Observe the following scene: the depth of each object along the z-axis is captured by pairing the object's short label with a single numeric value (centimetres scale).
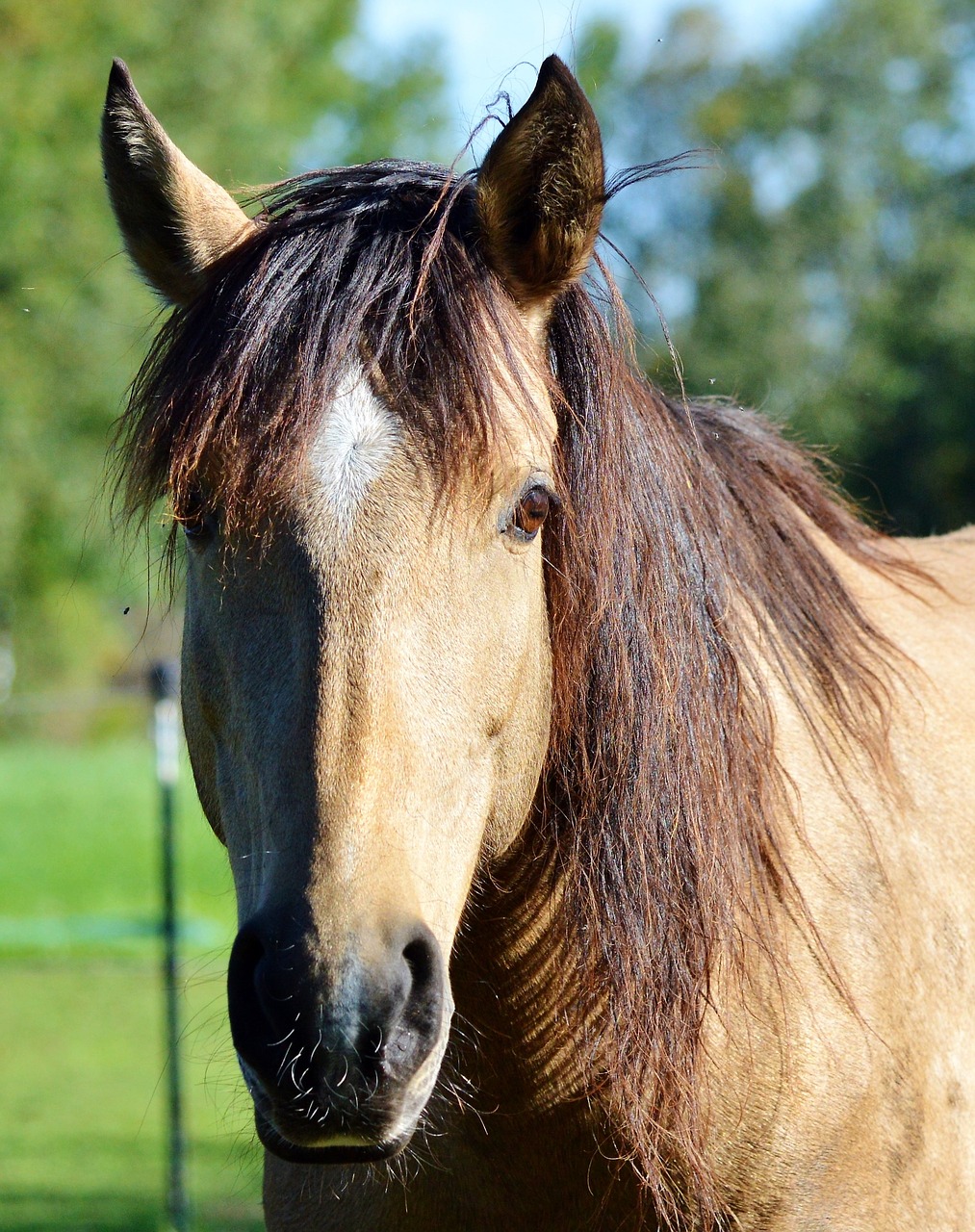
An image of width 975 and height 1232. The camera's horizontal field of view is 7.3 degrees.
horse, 427
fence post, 676
